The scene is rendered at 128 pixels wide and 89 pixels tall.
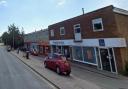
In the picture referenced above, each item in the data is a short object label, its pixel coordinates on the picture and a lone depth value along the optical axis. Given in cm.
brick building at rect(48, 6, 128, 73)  901
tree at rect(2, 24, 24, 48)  3739
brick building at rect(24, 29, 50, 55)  1941
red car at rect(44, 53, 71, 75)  882
